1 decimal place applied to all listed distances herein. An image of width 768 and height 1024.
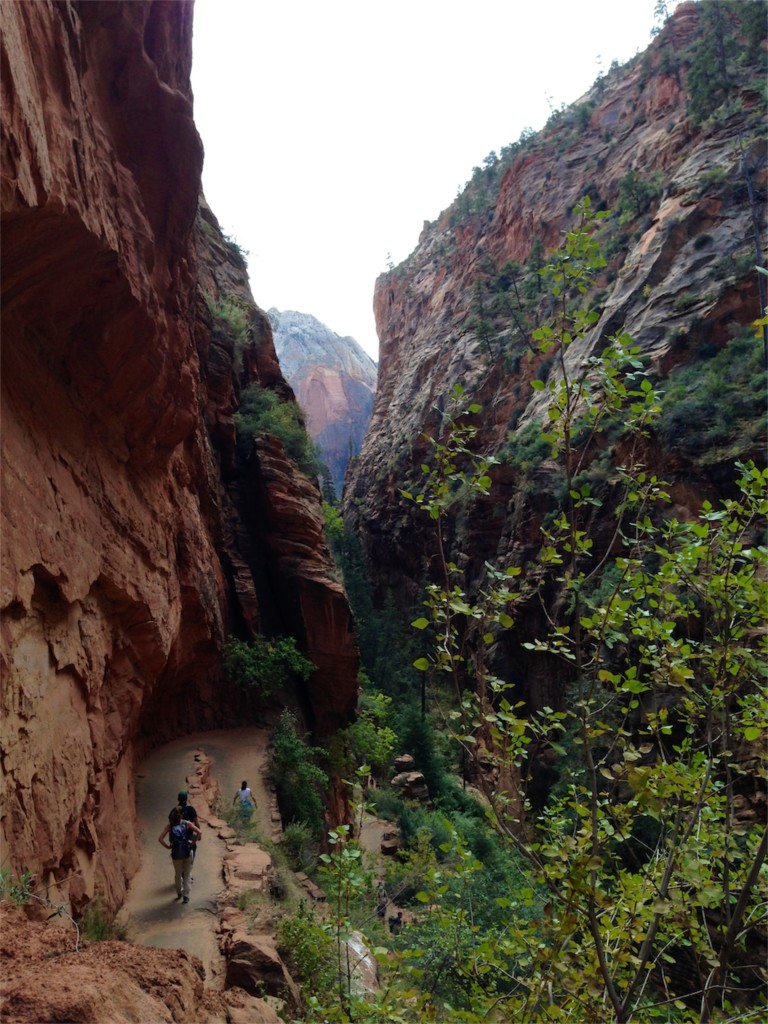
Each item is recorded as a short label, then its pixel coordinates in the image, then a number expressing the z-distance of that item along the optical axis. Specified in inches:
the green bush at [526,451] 1283.2
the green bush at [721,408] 920.2
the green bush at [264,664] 655.1
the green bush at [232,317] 775.1
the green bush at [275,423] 809.5
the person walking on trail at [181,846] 319.3
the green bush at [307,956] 265.6
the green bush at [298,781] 539.5
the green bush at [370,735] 732.0
